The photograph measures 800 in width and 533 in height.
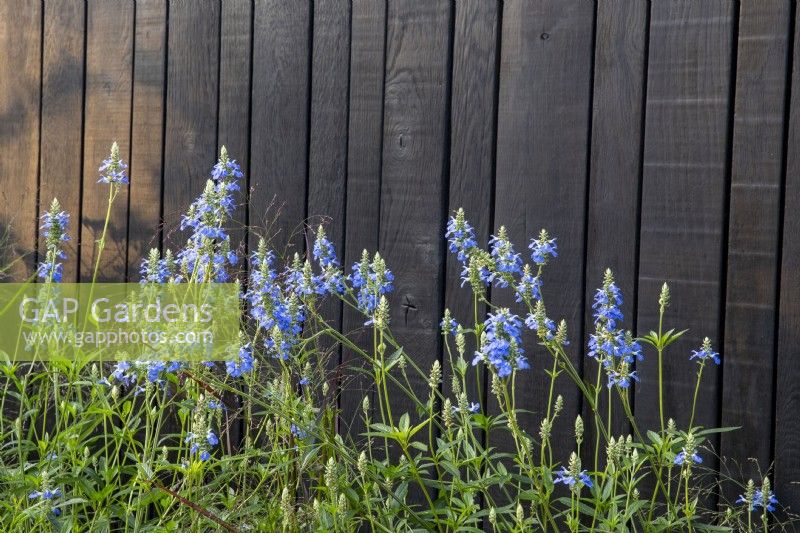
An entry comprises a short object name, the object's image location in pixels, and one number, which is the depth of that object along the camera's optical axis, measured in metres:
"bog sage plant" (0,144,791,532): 2.59
